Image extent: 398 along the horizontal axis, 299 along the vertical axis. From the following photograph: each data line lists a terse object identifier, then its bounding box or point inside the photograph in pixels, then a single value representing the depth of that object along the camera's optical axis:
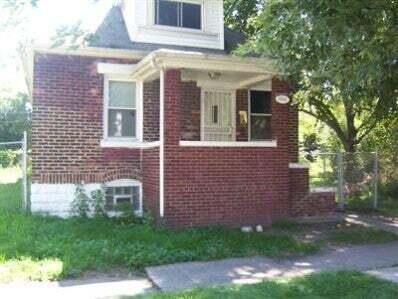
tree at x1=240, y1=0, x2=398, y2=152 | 7.11
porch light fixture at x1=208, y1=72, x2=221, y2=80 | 12.66
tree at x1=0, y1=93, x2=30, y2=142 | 34.44
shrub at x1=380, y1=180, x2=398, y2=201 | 17.55
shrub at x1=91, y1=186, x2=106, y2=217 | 11.81
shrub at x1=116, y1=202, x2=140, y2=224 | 11.39
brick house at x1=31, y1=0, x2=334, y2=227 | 11.13
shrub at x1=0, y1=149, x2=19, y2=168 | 17.30
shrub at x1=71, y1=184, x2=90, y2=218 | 11.71
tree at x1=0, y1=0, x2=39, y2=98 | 5.97
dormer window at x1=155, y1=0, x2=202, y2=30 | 13.62
